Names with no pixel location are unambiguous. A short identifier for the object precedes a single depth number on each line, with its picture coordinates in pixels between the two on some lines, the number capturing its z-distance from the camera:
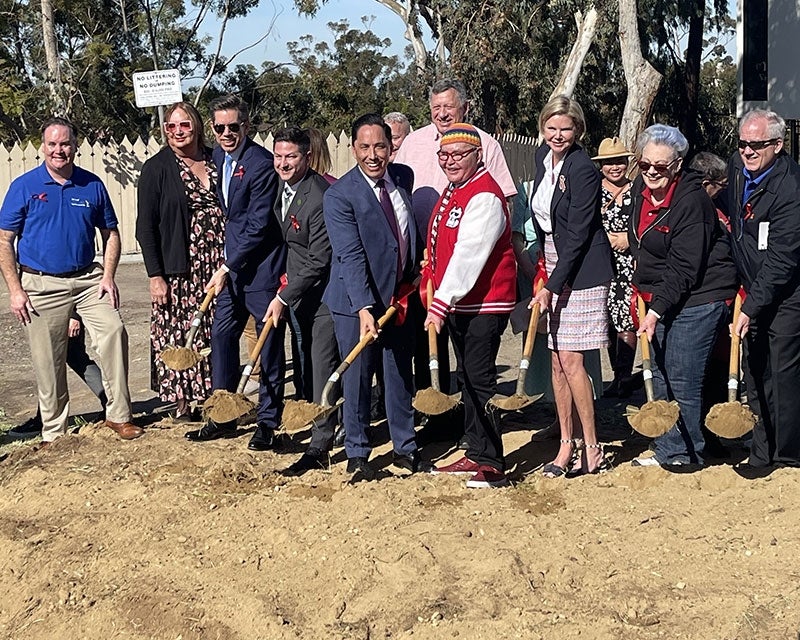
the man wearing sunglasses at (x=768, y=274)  4.71
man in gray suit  5.48
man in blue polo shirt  5.90
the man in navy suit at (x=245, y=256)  5.85
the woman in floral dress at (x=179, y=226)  6.07
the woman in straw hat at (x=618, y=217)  5.84
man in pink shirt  5.60
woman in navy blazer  4.89
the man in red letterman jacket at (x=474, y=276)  4.78
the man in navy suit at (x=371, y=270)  5.05
